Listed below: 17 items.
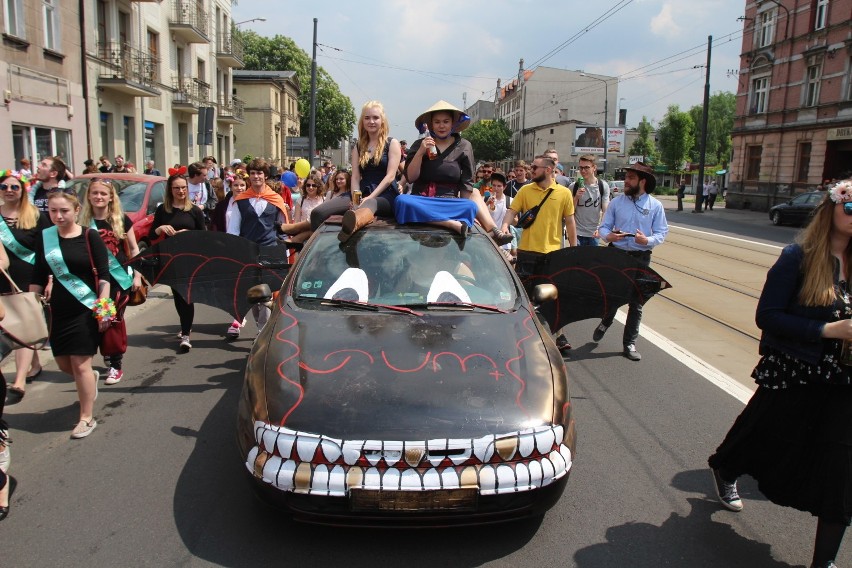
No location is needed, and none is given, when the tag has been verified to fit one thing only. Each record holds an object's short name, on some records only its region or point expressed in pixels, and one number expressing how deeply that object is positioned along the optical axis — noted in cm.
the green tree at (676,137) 7269
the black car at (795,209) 2606
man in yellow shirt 655
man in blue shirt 639
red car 1021
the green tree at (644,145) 8362
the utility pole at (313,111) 2466
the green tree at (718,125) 10219
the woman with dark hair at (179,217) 663
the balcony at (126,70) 2102
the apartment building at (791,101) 3222
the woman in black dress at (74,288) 432
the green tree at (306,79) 6906
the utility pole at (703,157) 3375
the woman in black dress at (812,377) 279
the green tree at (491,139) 9706
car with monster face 280
